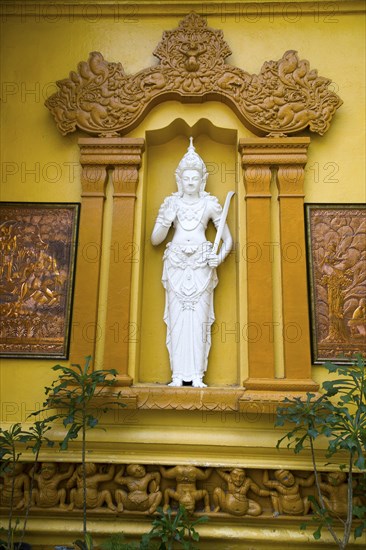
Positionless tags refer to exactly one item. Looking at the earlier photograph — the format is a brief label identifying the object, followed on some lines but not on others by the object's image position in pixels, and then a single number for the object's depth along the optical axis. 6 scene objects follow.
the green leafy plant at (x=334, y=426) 3.28
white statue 4.25
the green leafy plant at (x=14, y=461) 3.54
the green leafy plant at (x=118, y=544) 3.49
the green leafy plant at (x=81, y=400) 3.50
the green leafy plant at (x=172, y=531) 3.45
